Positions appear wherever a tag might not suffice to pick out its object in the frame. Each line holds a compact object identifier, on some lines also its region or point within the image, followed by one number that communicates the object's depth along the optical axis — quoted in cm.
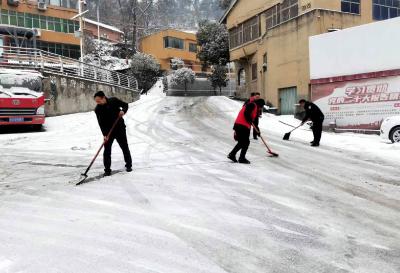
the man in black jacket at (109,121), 760
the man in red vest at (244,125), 869
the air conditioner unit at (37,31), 3758
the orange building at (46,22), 3775
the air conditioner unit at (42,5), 3919
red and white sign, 1455
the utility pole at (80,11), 2830
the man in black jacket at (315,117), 1216
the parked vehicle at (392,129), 1233
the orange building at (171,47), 4472
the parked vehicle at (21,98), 1508
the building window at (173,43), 4478
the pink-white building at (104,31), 4756
